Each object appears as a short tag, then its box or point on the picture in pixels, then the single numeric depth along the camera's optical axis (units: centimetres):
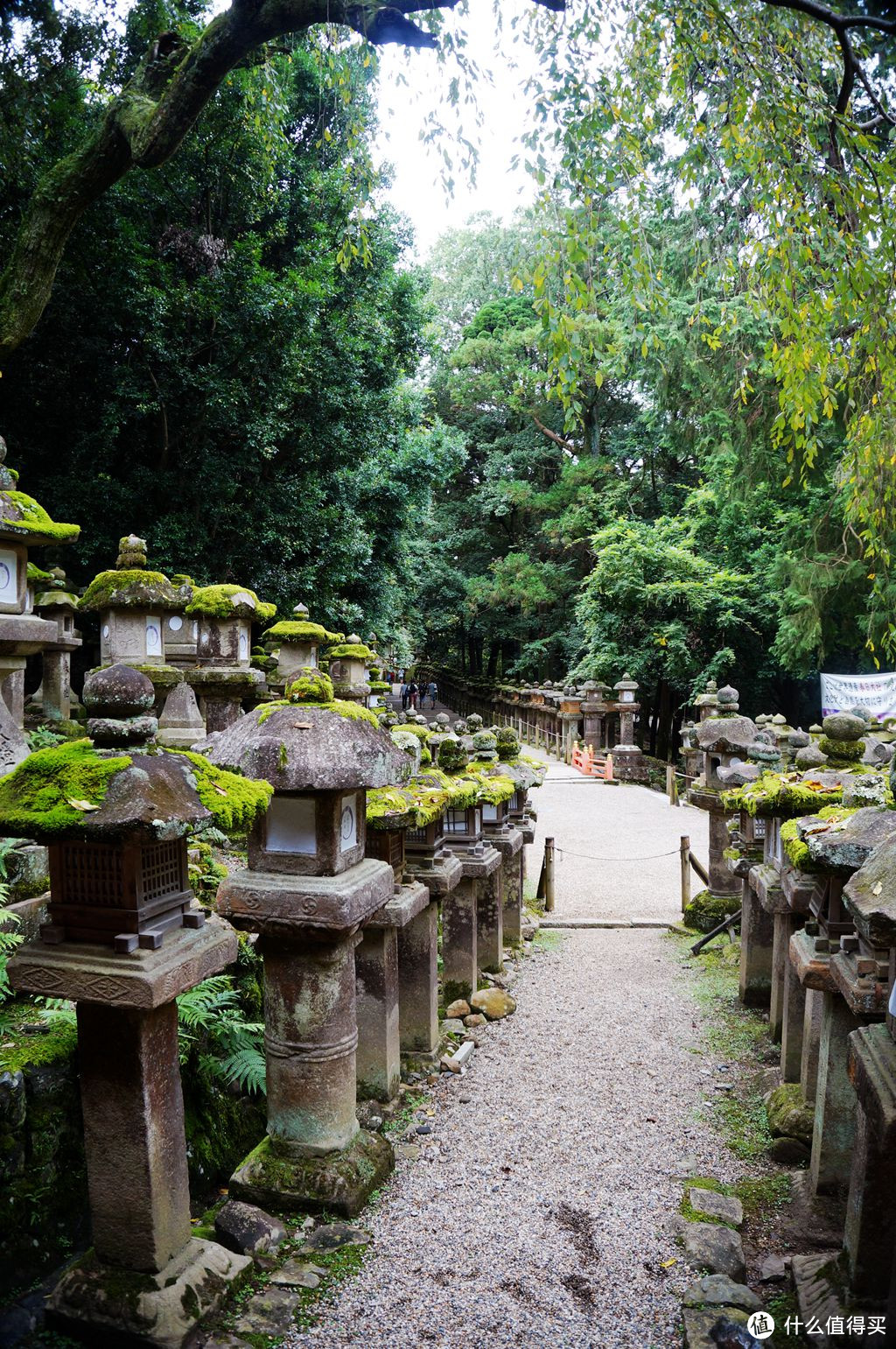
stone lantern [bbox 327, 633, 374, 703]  1287
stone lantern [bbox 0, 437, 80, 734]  618
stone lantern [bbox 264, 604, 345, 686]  1137
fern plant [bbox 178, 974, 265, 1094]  443
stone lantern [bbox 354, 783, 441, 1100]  496
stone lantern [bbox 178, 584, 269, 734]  1002
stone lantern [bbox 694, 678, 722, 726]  1500
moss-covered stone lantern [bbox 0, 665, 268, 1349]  287
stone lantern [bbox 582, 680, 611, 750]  2244
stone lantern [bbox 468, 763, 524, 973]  743
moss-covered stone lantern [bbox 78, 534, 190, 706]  886
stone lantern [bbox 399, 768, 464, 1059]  577
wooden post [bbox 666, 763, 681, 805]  1770
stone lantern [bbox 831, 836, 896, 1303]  259
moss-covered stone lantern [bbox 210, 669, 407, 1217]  397
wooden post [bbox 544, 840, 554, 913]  1060
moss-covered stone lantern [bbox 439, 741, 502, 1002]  680
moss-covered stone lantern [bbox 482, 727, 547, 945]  859
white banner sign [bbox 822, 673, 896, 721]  1271
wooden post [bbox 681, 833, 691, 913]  984
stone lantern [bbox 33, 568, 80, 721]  1048
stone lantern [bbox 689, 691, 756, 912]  954
